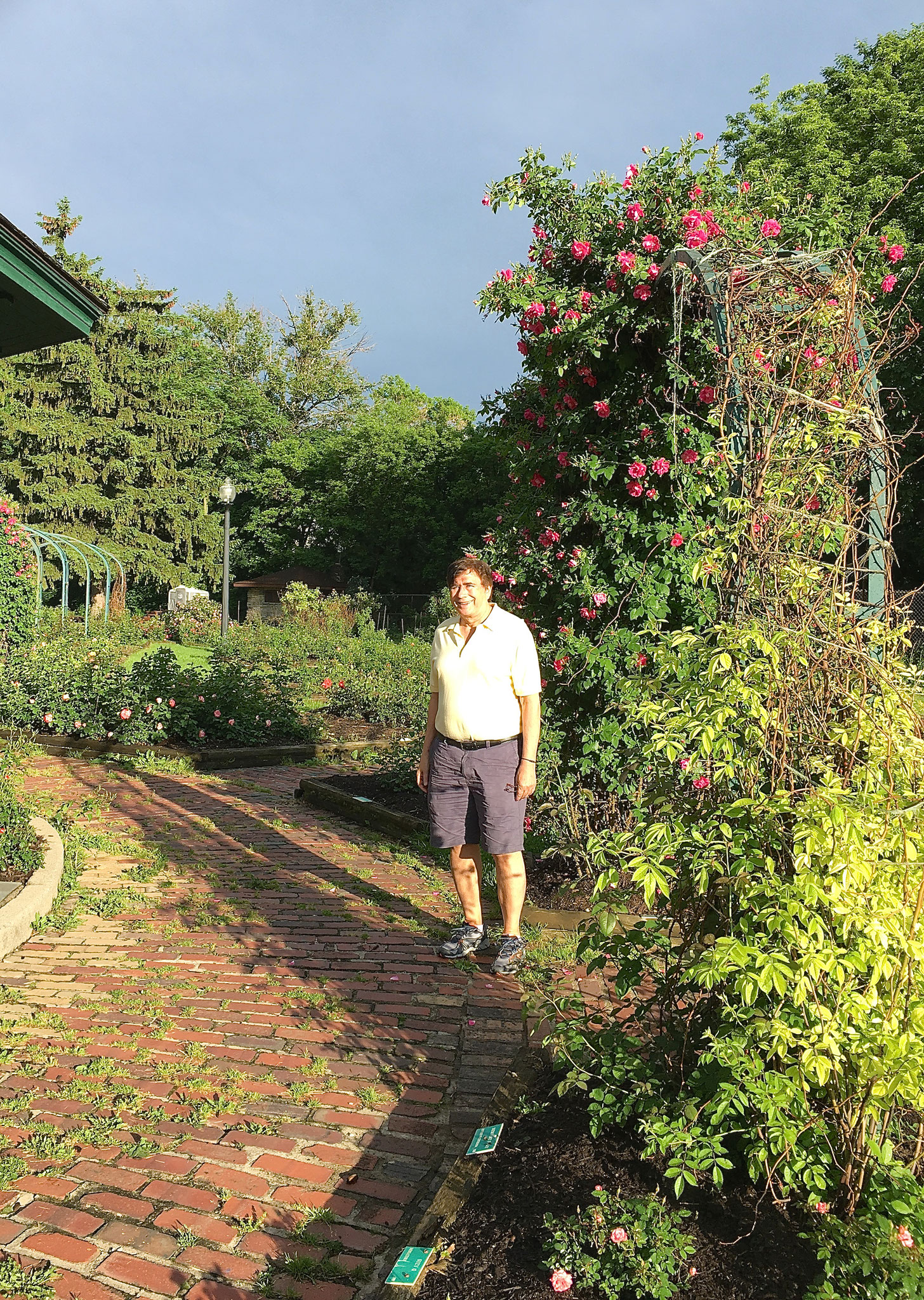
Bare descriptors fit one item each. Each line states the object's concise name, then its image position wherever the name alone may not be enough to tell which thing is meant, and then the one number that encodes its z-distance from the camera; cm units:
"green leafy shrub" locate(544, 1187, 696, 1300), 187
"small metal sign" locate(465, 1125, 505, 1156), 252
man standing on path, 422
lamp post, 2167
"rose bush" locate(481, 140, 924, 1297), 192
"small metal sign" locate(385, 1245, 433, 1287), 205
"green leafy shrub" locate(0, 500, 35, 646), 1311
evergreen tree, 3581
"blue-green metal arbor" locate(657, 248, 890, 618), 292
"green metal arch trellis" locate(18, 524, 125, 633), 1413
